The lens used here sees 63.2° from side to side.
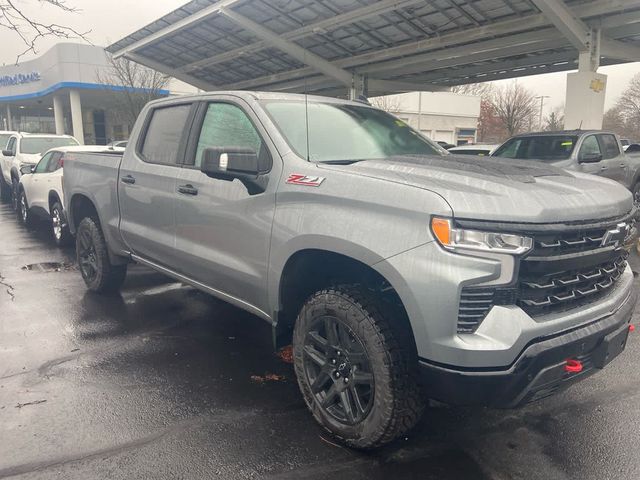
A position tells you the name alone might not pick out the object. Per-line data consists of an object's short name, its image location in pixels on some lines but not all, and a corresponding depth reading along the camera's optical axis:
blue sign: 32.85
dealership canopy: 13.33
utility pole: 66.99
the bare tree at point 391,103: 42.08
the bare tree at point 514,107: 41.99
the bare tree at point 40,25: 5.64
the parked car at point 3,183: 16.25
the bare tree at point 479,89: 68.94
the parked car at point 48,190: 8.55
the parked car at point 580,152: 9.82
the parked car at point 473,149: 13.49
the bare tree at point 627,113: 66.06
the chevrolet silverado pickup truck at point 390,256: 2.36
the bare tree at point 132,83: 29.06
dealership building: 29.20
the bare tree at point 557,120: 46.38
